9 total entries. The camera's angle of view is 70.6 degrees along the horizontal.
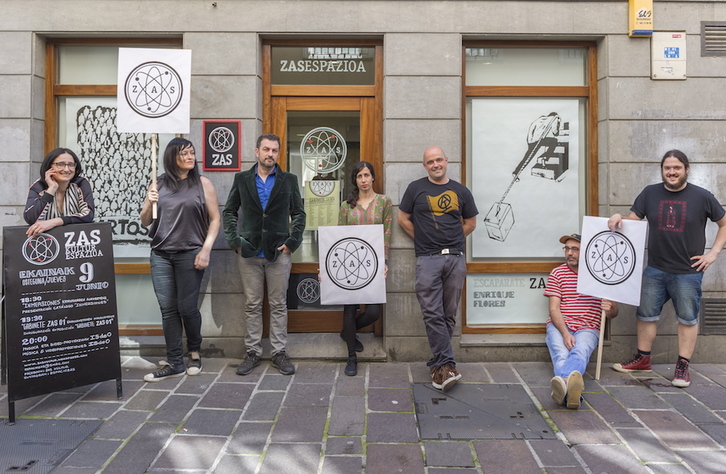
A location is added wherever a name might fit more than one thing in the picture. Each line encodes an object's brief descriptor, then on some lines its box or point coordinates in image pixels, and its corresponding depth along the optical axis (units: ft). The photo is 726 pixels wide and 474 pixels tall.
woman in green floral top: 16.46
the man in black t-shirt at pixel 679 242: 15.28
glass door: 18.40
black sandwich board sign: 12.71
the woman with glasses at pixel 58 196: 13.43
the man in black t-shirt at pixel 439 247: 15.31
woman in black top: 15.55
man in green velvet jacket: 15.94
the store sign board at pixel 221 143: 17.51
